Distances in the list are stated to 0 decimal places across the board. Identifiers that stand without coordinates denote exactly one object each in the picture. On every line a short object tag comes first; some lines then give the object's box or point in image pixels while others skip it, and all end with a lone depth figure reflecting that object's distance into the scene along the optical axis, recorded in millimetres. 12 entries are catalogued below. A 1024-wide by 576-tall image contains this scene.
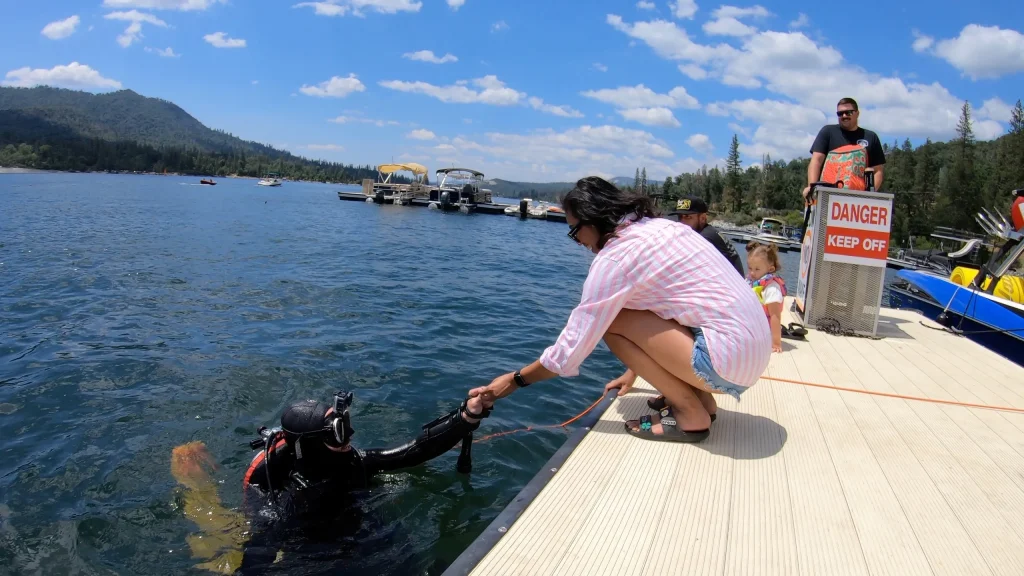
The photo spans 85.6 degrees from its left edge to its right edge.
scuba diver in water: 2932
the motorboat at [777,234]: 47531
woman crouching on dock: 2580
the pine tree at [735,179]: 97950
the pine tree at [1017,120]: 54188
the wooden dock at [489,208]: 56994
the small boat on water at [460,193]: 57816
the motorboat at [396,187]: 61844
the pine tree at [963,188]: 55719
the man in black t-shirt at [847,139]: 5953
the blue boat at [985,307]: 5883
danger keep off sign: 5703
